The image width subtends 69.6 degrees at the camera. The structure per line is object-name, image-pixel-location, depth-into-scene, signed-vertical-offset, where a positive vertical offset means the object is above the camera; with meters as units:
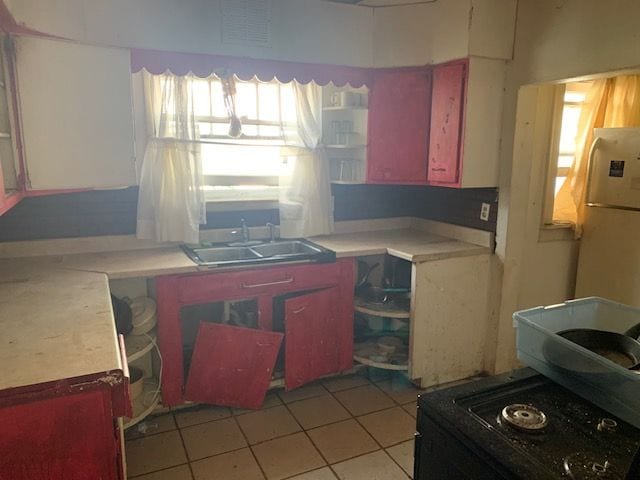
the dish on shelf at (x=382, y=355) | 2.75 -1.16
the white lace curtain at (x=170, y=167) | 2.51 -0.03
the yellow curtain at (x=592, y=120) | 2.79 +0.28
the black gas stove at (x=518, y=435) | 0.83 -0.53
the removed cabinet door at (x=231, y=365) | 2.38 -1.06
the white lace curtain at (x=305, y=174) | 2.85 -0.07
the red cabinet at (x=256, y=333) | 2.36 -0.91
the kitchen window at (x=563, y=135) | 2.80 +0.20
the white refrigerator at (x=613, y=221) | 2.68 -0.32
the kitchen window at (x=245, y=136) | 2.74 +0.16
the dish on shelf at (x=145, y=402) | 2.21 -1.19
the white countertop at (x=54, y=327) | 1.24 -0.55
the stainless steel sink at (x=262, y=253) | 2.48 -0.52
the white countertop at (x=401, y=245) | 2.66 -0.50
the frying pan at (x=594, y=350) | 1.00 -0.41
